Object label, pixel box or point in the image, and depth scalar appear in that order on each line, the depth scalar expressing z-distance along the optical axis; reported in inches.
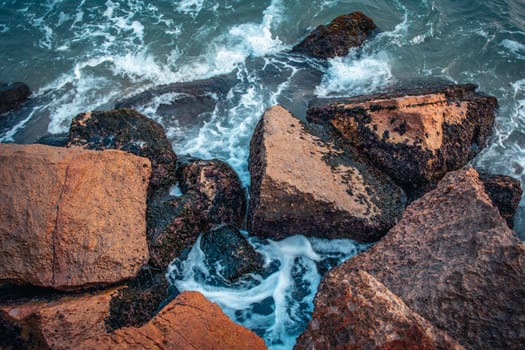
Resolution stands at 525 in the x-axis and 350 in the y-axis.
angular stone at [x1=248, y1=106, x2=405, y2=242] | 167.2
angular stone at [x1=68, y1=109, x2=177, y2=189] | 190.2
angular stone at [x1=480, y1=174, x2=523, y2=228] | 180.5
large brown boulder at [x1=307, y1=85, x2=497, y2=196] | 186.1
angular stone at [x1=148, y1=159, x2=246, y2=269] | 166.6
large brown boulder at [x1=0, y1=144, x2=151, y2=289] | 141.7
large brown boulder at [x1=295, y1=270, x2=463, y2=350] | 93.7
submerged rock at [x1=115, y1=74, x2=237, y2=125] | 250.8
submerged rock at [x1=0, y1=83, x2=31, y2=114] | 270.8
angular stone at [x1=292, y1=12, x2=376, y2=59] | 295.0
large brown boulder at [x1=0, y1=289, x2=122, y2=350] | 130.3
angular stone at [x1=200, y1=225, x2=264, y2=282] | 169.2
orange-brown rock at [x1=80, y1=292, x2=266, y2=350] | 109.6
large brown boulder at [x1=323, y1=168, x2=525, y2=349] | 108.2
